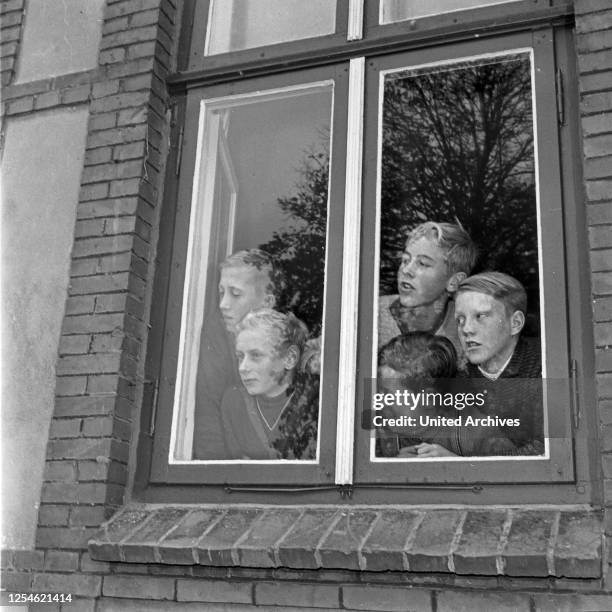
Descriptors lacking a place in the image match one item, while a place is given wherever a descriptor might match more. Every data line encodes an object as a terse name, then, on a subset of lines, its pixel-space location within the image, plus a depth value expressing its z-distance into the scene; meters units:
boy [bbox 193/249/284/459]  3.51
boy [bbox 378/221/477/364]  3.34
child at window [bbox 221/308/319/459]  3.35
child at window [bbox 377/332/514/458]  3.09
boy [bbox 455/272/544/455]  3.05
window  3.14
